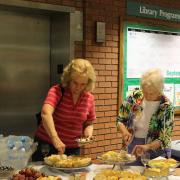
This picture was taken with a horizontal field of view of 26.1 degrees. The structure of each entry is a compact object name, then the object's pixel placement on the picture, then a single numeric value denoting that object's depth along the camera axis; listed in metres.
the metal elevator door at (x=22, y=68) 4.79
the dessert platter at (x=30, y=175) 2.60
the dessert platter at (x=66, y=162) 2.98
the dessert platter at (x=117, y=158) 3.07
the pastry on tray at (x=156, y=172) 2.73
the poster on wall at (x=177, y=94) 6.32
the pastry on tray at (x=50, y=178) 2.60
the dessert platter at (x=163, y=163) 2.92
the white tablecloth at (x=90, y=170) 2.94
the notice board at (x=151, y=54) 5.67
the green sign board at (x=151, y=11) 5.65
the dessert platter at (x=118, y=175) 2.69
